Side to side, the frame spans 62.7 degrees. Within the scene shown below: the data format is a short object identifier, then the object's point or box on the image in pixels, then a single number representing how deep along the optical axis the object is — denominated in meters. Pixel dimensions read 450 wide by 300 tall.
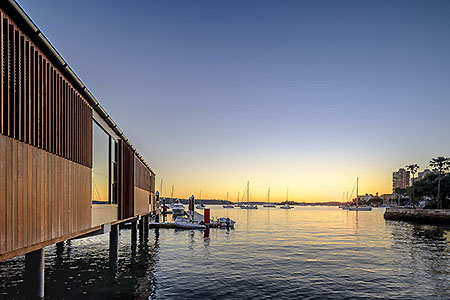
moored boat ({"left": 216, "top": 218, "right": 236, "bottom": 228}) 62.96
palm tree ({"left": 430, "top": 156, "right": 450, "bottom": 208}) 115.31
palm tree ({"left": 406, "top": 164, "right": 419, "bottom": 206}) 153.35
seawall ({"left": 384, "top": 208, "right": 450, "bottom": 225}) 82.60
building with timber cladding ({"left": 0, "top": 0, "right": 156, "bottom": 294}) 9.07
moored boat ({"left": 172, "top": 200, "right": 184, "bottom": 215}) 95.28
